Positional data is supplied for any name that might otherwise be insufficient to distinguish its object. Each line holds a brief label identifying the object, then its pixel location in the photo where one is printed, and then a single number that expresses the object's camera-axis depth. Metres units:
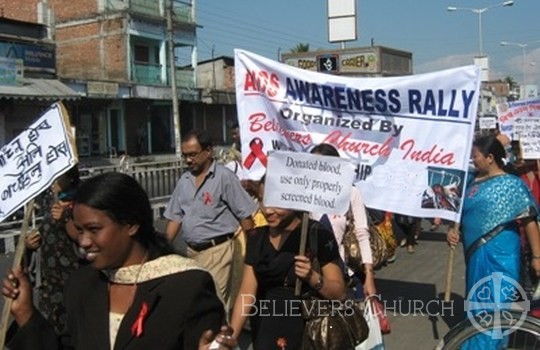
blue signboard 23.83
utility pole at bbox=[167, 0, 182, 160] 29.57
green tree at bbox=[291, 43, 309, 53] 56.91
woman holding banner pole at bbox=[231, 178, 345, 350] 3.36
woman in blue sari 4.85
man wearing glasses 5.27
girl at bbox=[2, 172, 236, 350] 2.16
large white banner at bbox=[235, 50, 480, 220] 4.89
